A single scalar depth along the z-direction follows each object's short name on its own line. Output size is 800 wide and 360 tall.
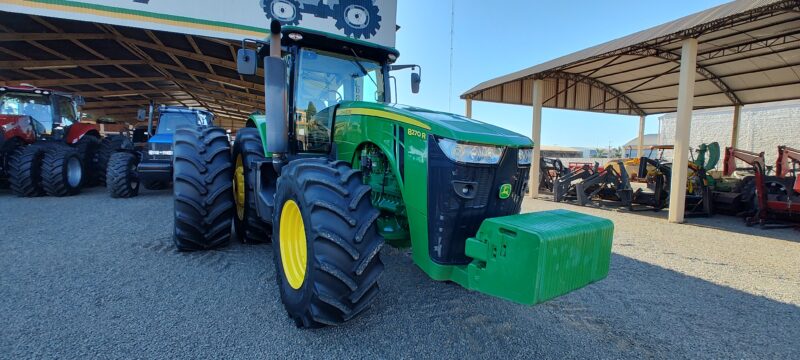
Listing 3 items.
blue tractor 7.78
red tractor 7.67
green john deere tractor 2.04
